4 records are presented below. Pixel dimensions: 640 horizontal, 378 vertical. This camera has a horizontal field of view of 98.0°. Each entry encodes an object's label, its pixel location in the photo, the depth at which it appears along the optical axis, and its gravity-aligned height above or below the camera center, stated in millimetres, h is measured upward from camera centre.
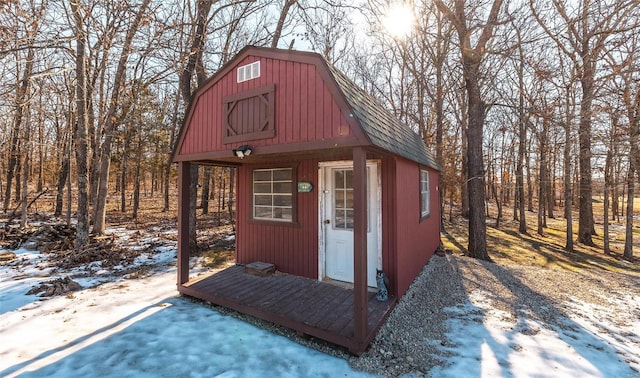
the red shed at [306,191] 3188 +4
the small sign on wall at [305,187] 4832 +82
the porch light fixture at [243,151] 3742 +560
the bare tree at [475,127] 7074 +1717
